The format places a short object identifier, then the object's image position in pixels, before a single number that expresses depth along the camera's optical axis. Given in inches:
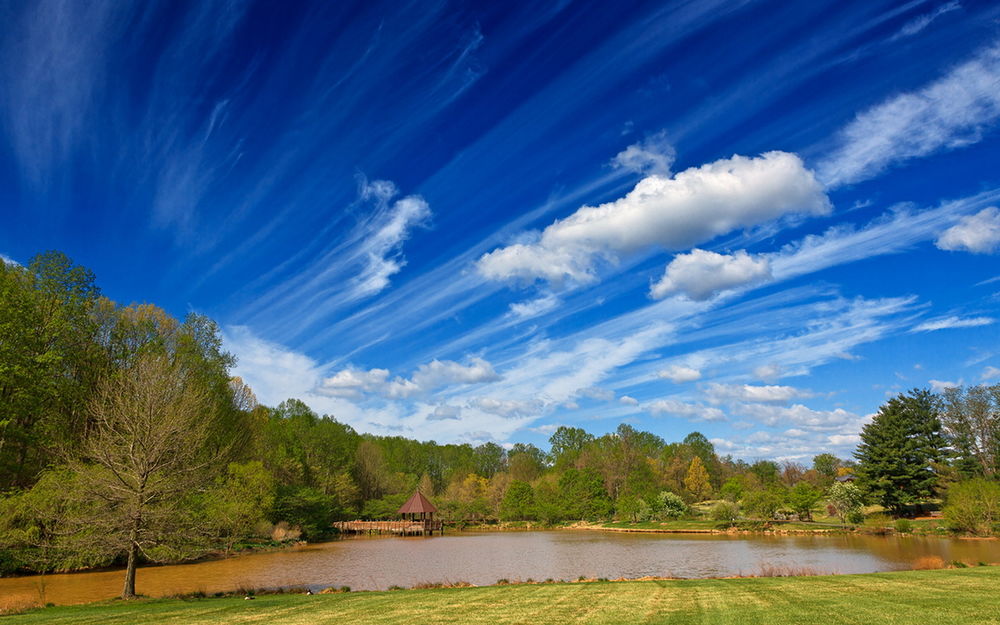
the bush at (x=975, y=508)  1307.8
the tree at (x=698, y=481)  3117.6
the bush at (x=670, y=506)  2349.9
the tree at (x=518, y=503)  2760.1
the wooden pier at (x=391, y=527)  2420.0
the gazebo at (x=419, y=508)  2449.6
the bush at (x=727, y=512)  1982.2
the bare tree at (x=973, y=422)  1825.8
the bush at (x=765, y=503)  1978.3
